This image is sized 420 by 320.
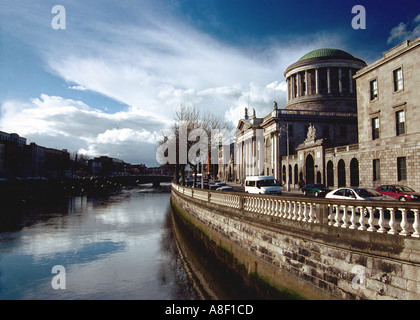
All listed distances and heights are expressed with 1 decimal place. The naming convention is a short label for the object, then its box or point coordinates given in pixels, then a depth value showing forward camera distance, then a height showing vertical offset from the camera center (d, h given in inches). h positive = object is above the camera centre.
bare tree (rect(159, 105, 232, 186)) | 1568.7 +202.1
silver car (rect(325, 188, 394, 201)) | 589.1 -45.9
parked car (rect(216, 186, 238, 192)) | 1341.0 -69.1
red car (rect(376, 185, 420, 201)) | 681.0 -50.5
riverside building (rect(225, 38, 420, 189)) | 1026.7 +279.3
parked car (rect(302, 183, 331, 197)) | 1053.5 -65.6
